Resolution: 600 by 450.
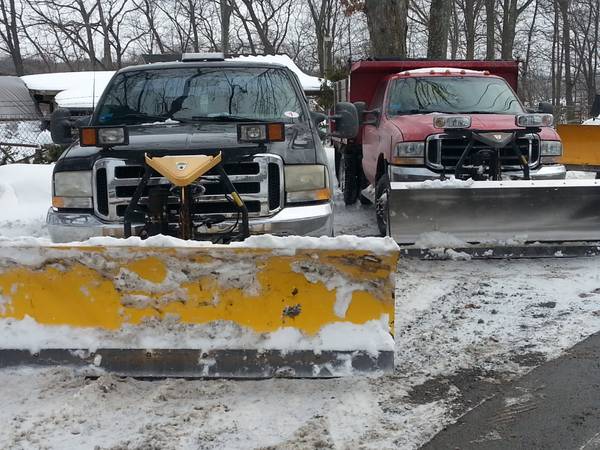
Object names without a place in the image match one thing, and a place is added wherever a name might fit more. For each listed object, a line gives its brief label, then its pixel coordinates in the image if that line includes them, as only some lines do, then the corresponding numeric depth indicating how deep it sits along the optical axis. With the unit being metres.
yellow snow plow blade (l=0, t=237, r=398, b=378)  3.34
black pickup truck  4.21
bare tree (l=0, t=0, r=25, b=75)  47.75
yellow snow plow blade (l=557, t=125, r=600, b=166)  11.00
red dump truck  5.75
